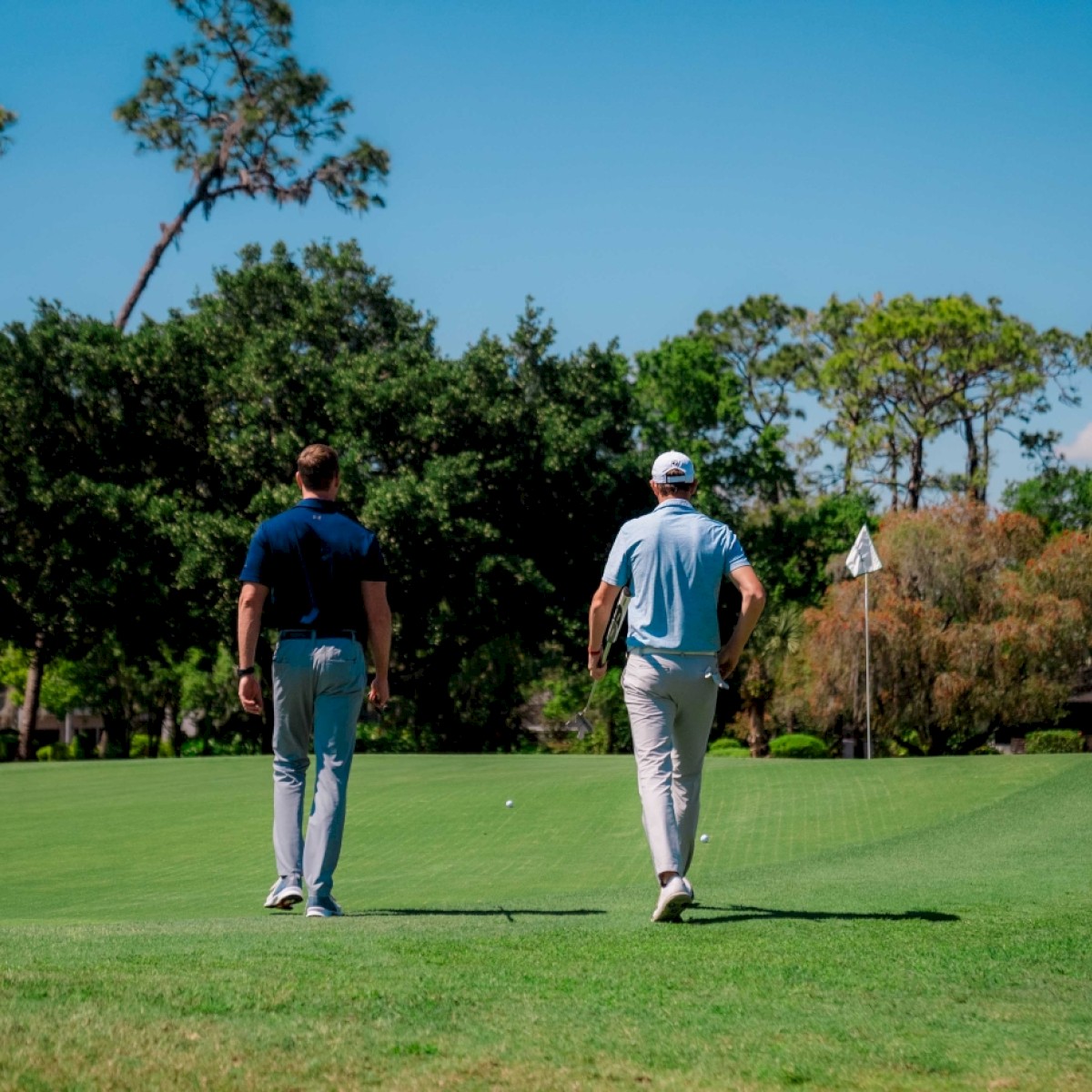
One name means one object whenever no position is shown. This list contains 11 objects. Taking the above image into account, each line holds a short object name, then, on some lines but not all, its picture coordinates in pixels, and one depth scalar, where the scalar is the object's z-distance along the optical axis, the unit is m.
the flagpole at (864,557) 36.00
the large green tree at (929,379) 53.97
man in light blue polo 6.75
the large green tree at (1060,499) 63.59
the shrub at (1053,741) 41.38
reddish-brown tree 42.12
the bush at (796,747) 41.78
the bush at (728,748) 44.81
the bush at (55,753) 52.53
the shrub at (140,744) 56.41
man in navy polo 6.86
